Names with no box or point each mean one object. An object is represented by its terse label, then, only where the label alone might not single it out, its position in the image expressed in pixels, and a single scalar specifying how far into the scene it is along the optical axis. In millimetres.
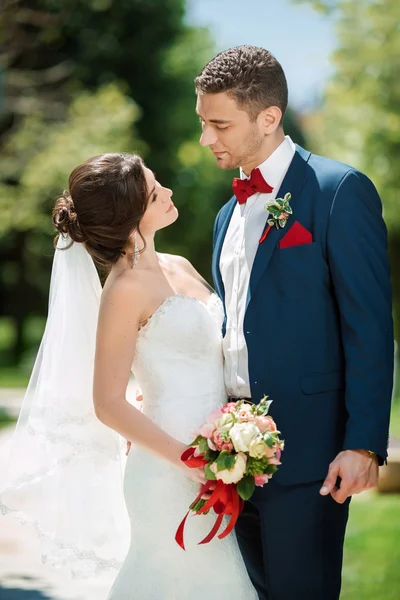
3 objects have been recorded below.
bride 3686
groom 3223
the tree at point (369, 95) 11781
